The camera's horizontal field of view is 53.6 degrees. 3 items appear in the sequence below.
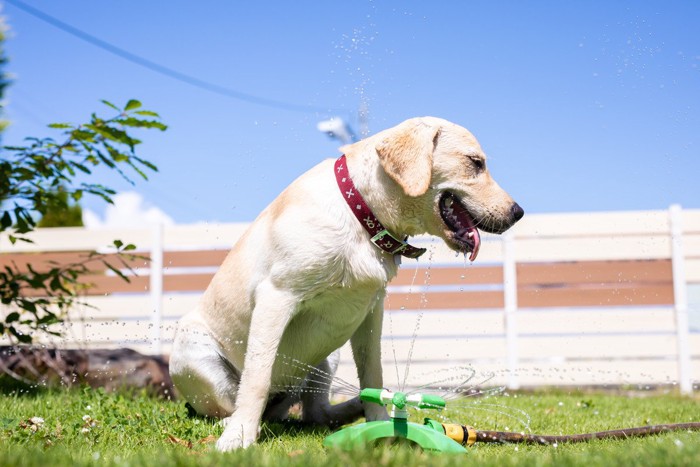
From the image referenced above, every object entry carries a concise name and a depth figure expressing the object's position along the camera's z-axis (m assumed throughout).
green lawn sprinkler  2.60
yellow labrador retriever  2.91
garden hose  2.97
